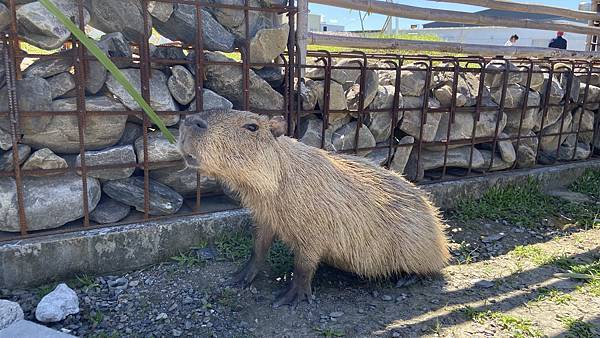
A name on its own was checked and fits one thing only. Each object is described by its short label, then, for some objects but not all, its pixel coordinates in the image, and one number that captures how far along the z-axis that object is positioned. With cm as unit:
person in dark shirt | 842
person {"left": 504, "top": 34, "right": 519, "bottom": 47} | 948
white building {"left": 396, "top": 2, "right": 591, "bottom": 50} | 1537
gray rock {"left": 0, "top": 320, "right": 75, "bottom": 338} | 215
